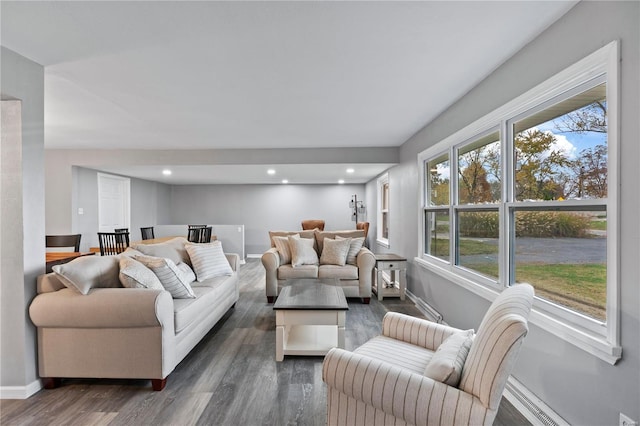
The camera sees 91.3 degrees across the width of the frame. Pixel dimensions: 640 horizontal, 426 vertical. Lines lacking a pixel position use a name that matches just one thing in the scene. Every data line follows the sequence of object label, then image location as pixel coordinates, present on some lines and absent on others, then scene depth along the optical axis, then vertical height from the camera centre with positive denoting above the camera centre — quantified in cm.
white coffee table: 268 -93
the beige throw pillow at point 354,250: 476 -59
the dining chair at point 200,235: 660 -49
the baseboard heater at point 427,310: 346 -120
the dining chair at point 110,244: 490 -50
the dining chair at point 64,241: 417 -38
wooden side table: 454 -85
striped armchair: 117 -73
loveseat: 445 -87
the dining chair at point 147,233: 687 -47
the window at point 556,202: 154 +6
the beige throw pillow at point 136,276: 250 -52
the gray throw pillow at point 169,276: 277 -57
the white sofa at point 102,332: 221 -86
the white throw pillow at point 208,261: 367 -59
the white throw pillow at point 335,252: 470 -61
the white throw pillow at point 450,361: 130 -66
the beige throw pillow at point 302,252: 468 -62
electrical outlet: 138 -94
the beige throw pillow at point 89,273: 226 -46
